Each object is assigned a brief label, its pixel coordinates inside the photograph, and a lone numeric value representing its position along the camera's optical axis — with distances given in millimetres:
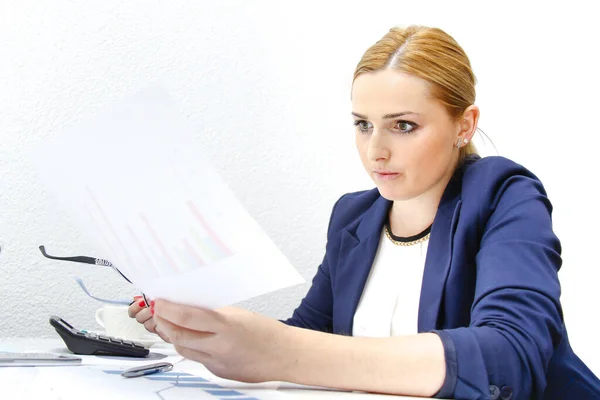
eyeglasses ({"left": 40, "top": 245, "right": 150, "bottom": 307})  1187
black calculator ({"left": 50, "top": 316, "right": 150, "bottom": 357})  1013
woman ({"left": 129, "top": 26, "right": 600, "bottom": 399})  709
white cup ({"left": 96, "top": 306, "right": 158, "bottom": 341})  1188
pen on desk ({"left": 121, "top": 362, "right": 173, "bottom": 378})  761
